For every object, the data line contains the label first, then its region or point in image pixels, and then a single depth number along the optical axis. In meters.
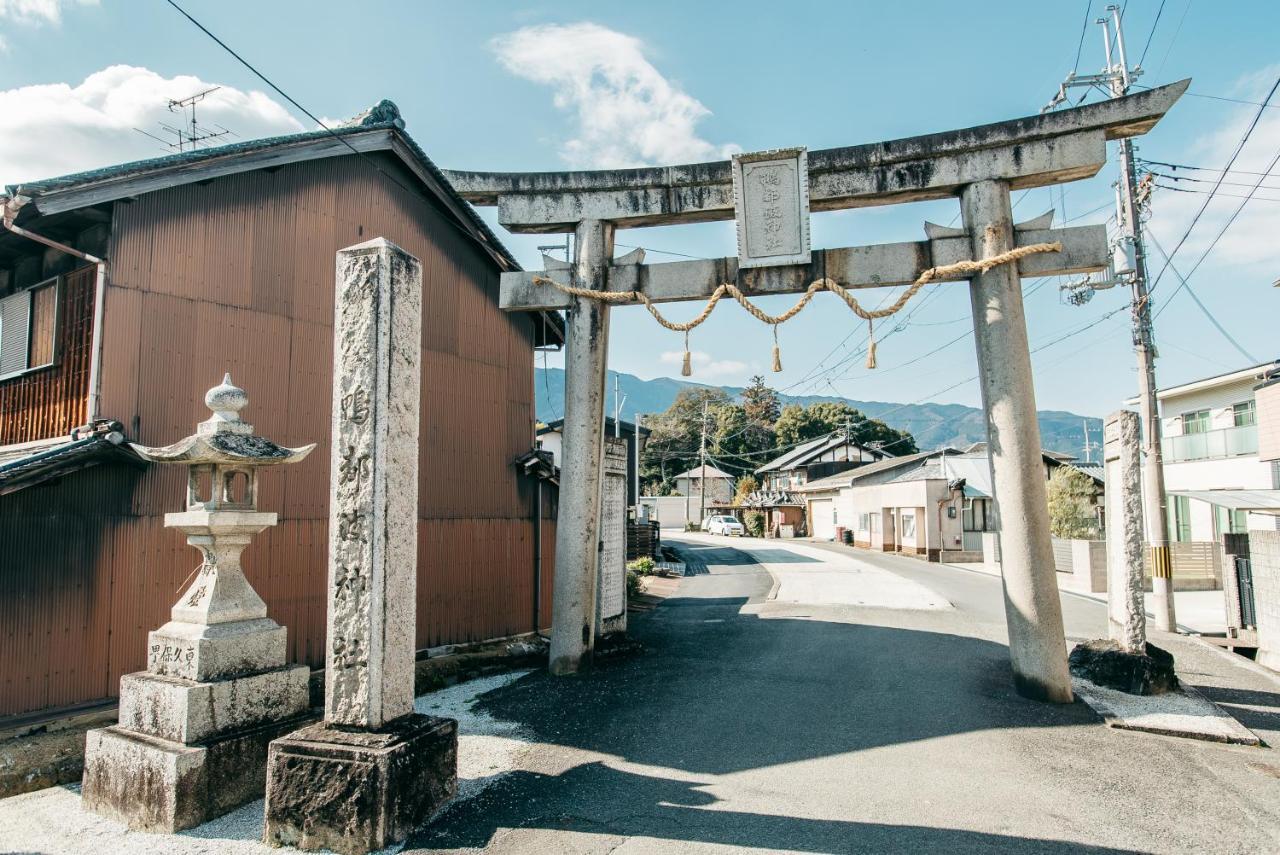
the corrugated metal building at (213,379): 6.98
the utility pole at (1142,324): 15.35
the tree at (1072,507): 26.03
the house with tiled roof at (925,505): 32.34
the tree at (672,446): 74.50
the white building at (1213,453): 24.17
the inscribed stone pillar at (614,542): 12.20
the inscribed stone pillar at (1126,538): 9.06
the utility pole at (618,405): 26.99
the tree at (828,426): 70.25
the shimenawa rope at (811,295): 8.62
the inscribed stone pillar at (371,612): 4.94
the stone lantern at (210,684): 5.41
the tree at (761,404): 72.98
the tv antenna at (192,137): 11.41
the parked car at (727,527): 54.25
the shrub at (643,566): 24.02
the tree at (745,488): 61.66
